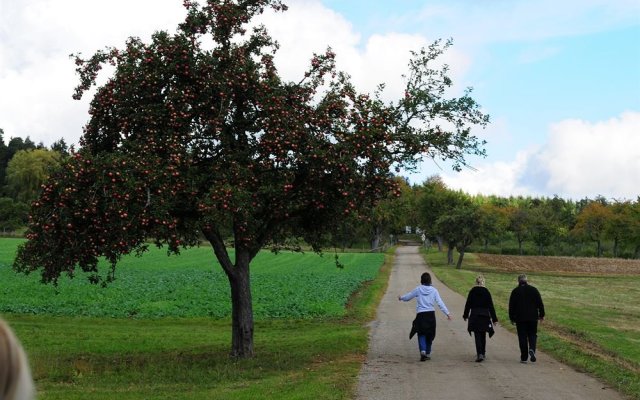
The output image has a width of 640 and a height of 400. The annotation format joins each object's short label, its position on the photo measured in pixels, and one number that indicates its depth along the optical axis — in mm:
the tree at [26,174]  114688
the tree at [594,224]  99812
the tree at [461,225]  68062
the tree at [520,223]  100625
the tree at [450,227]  68500
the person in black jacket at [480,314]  15328
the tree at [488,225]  68062
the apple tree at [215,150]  13031
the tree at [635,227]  86069
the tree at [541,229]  100438
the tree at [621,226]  88344
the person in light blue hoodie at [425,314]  15414
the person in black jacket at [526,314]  15258
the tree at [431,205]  84625
